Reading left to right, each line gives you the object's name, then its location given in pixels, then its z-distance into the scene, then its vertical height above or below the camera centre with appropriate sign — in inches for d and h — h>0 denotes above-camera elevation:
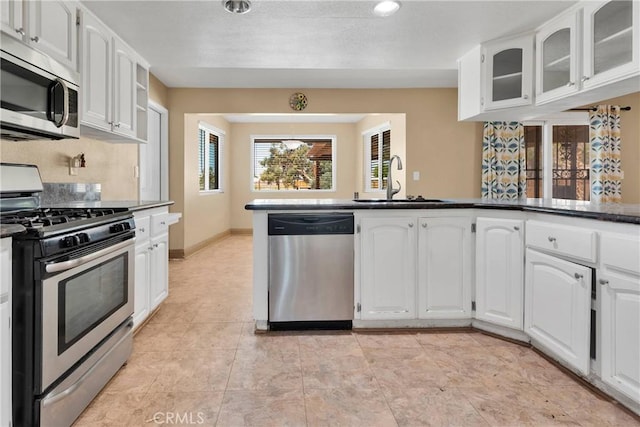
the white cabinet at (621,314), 64.0 -18.1
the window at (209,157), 257.2 +35.7
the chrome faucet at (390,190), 122.7 +5.8
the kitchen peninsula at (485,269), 74.4 -14.7
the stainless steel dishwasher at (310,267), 103.7 -16.0
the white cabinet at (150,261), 99.6 -15.3
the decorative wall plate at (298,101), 211.2 +58.2
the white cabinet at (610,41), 80.5 +37.3
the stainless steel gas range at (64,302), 53.9 -15.7
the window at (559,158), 210.1 +27.8
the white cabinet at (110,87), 98.1 +34.6
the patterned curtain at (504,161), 205.3 +25.6
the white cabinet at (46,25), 71.1 +36.7
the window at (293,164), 321.7 +36.5
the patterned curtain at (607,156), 199.6 +27.5
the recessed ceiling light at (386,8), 94.8 +50.3
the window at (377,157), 255.7 +35.9
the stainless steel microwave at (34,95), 67.9 +21.6
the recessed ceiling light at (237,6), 93.8 +49.7
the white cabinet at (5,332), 50.6 -16.7
